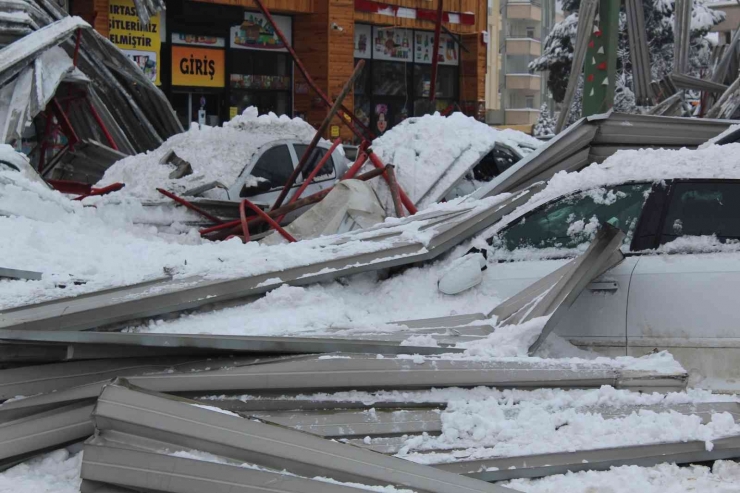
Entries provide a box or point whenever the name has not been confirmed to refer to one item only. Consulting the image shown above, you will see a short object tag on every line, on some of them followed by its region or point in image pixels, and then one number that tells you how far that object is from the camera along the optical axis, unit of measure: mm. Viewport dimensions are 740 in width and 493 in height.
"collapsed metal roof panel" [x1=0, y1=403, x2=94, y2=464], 4387
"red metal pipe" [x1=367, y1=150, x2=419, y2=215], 10391
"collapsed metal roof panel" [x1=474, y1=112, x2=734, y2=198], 7848
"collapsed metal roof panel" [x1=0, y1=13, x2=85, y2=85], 11711
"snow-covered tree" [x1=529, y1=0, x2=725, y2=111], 33062
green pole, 11484
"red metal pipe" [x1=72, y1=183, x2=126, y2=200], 11617
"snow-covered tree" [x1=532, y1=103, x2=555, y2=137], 37375
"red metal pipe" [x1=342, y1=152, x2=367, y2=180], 11100
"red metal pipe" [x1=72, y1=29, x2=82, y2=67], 13469
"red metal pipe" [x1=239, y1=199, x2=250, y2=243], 9758
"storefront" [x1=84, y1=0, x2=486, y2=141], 22250
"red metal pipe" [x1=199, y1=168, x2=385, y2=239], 10516
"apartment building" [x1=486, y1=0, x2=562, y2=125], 63750
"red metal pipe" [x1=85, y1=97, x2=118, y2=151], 14419
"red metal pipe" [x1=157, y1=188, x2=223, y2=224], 11062
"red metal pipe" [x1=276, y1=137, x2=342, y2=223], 11477
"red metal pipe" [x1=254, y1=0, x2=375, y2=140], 14359
